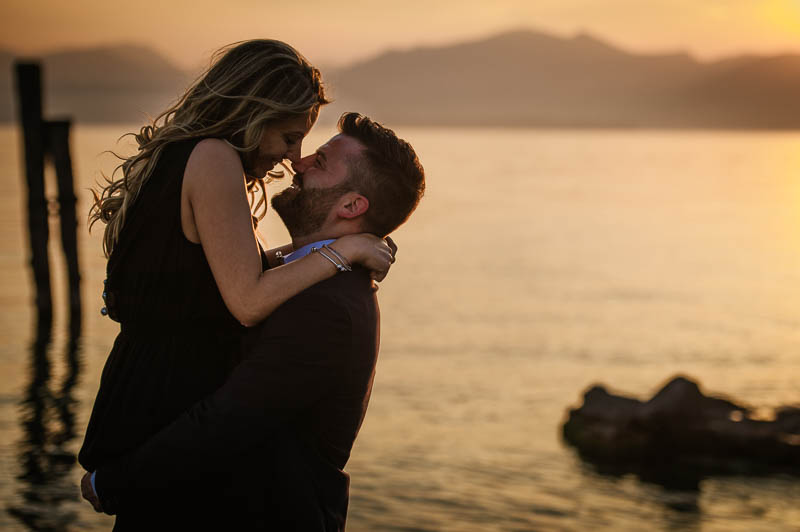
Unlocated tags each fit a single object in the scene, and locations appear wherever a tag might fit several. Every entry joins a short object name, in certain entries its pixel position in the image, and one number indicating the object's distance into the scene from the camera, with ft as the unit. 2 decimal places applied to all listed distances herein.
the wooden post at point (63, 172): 53.47
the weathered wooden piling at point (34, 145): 53.11
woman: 9.49
